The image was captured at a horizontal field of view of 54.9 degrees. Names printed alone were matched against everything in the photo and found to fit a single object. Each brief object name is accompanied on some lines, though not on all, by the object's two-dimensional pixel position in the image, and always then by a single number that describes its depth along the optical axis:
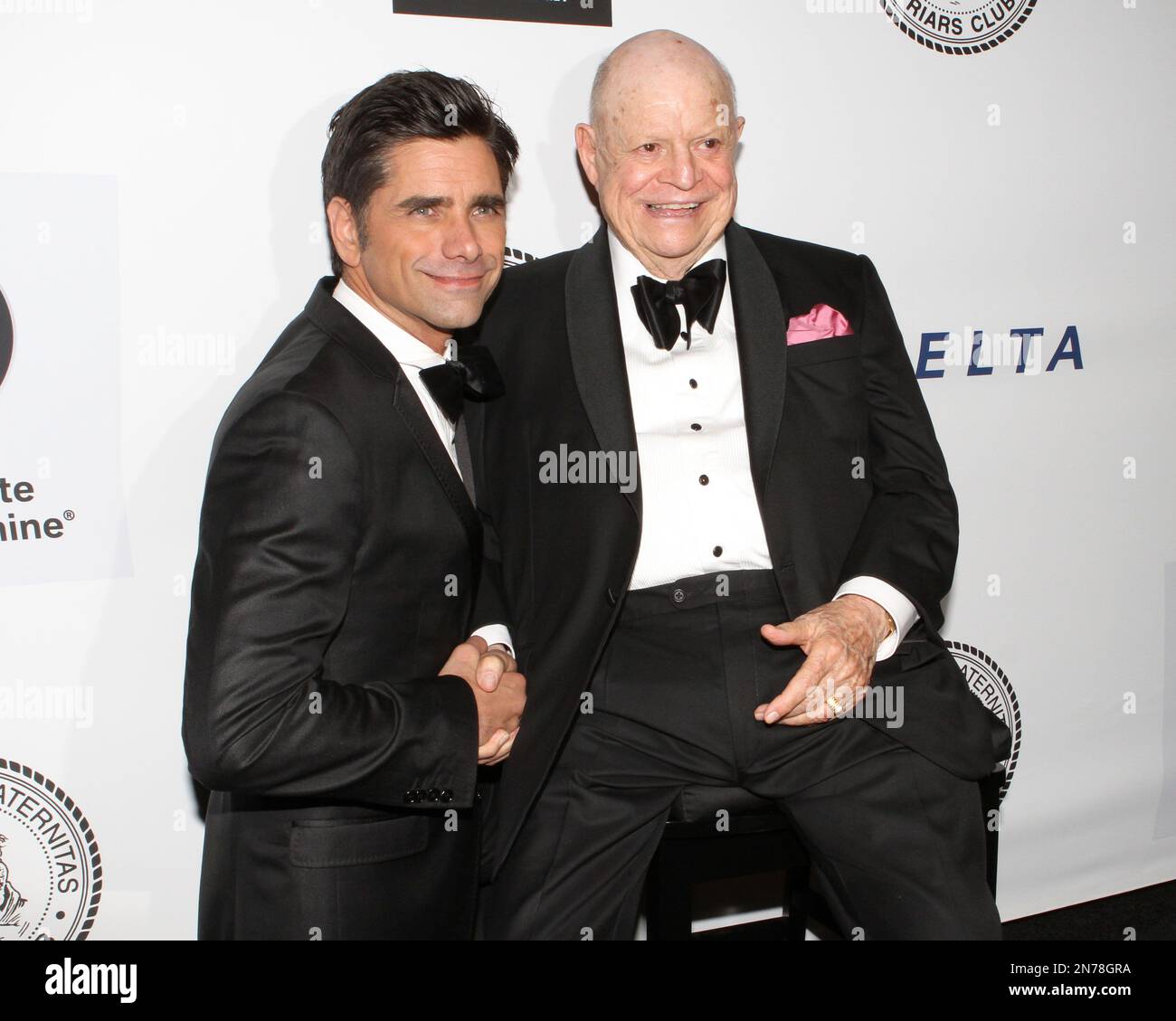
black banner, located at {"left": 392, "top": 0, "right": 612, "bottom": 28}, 2.33
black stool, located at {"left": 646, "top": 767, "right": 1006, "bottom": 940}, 2.10
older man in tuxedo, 2.00
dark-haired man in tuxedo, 1.54
